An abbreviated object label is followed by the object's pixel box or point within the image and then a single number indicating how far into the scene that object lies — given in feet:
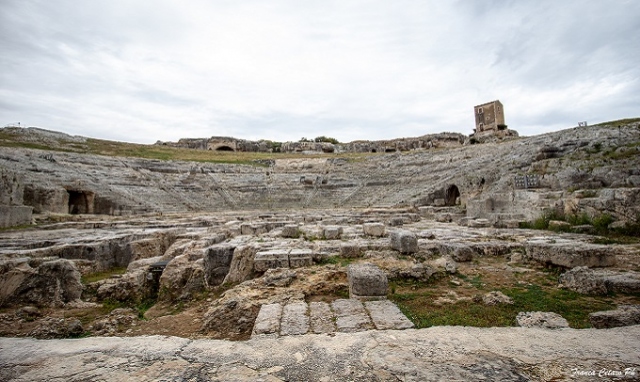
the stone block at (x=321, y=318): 10.78
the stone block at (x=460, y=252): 20.63
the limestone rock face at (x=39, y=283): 17.13
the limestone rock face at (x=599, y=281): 13.64
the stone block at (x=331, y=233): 28.50
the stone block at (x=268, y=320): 10.72
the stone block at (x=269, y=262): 19.24
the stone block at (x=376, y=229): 29.32
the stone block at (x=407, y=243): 21.77
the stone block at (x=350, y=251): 21.52
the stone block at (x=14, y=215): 43.29
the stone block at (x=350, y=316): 10.81
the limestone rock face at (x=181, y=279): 19.25
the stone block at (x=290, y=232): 29.89
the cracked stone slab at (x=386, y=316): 10.84
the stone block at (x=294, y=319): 10.63
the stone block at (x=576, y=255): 17.17
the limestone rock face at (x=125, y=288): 19.21
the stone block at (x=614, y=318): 10.37
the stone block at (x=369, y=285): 14.23
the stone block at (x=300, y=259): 19.34
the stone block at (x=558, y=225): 30.26
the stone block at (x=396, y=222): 43.90
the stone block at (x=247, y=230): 33.63
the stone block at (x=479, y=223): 36.94
